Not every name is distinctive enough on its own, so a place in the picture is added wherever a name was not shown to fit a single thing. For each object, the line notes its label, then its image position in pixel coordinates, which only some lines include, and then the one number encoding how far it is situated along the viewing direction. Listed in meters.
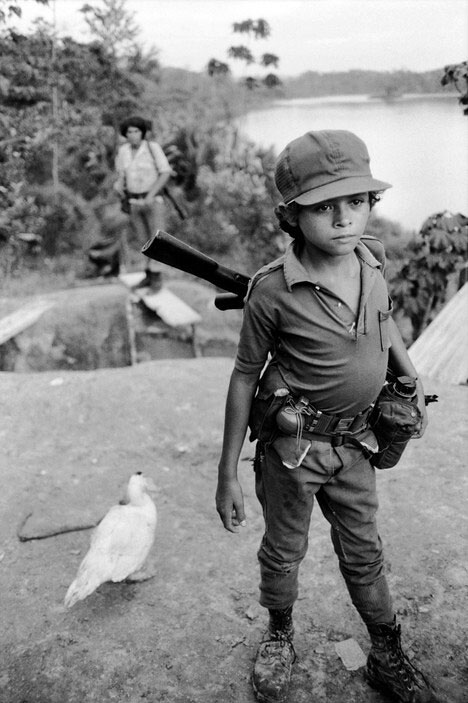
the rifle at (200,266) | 1.77
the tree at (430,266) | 5.54
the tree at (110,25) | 11.06
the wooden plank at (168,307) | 7.36
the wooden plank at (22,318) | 6.87
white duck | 2.31
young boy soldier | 1.55
